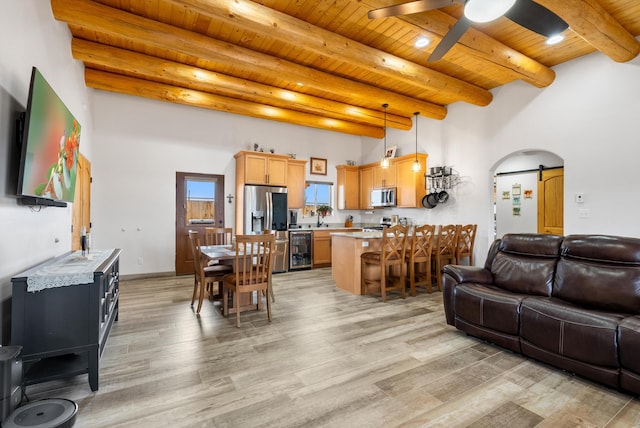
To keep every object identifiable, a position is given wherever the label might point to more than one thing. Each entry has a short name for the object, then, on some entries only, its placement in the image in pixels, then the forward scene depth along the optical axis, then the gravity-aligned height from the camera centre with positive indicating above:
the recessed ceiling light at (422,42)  3.45 +2.03
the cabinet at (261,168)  6.05 +0.97
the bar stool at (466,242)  5.25 -0.50
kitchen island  4.58 -0.64
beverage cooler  6.52 -0.78
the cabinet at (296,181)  6.77 +0.75
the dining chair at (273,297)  4.14 -1.18
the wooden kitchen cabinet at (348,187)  7.69 +0.71
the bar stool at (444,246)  4.98 -0.55
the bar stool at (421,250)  4.57 -0.57
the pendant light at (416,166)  5.94 +0.97
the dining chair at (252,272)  3.28 -0.67
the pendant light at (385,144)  5.77 +1.77
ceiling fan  2.17 +1.60
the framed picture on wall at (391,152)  7.10 +1.49
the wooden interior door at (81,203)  3.83 +0.15
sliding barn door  5.53 +0.25
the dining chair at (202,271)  3.66 -0.74
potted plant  7.27 +0.11
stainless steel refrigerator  6.02 +0.04
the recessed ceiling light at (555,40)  3.56 +2.14
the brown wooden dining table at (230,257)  3.48 -0.51
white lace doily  1.91 -0.40
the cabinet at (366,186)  7.53 +0.73
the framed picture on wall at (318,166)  7.48 +1.22
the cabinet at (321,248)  6.79 -0.79
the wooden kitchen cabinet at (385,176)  6.85 +0.92
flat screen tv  2.01 +0.51
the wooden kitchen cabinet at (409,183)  6.29 +0.68
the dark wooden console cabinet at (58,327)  1.89 -0.75
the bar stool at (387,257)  4.29 -0.65
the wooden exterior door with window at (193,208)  5.90 +0.13
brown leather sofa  2.12 -0.76
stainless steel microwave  6.74 +0.40
